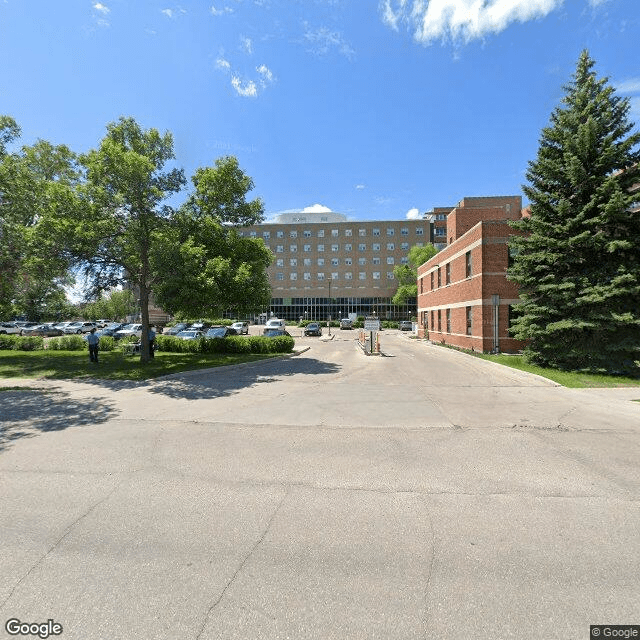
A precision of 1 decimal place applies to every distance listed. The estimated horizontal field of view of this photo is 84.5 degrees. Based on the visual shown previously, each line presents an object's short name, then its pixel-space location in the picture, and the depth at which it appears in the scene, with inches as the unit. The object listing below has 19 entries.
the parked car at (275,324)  1792.6
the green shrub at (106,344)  1029.4
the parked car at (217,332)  1312.1
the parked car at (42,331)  1665.7
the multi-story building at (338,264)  3208.7
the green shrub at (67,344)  1026.7
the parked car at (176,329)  1684.1
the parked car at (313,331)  1789.7
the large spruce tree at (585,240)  554.9
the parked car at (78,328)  1792.0
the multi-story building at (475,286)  877.8
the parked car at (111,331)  1399.7
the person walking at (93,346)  717.3
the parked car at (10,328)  1696.6
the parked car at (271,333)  1045.3
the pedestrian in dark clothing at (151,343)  823.7
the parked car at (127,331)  1396.4
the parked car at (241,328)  1940.2
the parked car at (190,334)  1145.3
